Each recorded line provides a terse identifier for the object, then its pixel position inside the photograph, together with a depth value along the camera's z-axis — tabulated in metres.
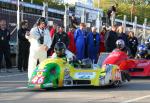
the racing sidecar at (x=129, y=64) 16.58
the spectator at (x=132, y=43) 22.27
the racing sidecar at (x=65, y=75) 13.09
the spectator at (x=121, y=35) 20.49
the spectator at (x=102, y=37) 21.36
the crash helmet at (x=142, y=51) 18.55
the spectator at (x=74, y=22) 22.42
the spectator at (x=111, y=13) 26.41
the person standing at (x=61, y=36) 19.59
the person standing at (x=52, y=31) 19.91
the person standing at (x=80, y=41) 20.44
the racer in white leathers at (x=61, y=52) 13.91
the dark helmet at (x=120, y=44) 16.72
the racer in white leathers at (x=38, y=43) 14.23
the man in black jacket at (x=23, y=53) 19.58
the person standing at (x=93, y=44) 20.65
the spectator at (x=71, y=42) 20.54
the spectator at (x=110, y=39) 19.61
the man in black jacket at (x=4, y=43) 19.02
